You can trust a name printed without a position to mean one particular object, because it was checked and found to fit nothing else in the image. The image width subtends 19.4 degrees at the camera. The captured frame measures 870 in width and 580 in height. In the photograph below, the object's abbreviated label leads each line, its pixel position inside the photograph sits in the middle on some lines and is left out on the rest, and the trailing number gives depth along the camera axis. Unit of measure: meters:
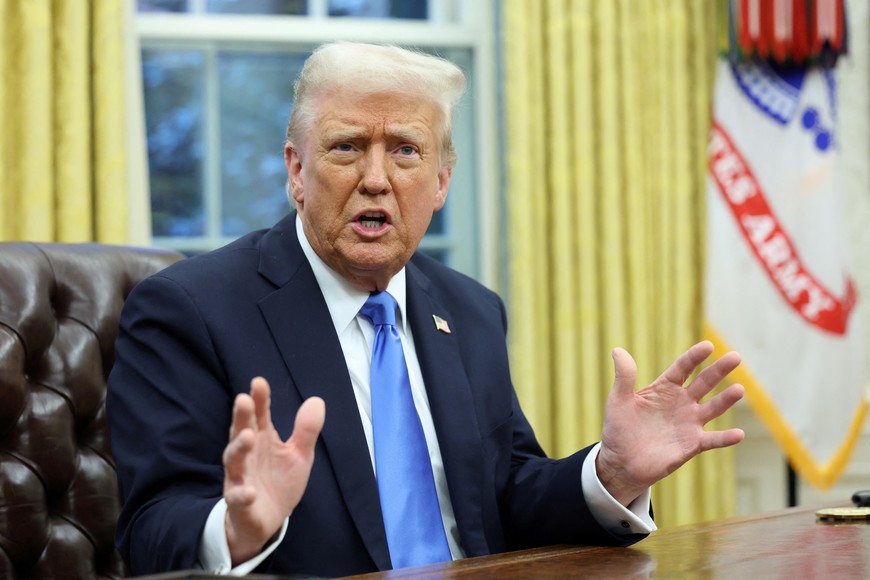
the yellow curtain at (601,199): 3.35
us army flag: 3.47
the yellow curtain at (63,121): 3.01
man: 2.24
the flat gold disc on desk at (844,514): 2.31
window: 3.32
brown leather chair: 2.39
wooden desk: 2.07
